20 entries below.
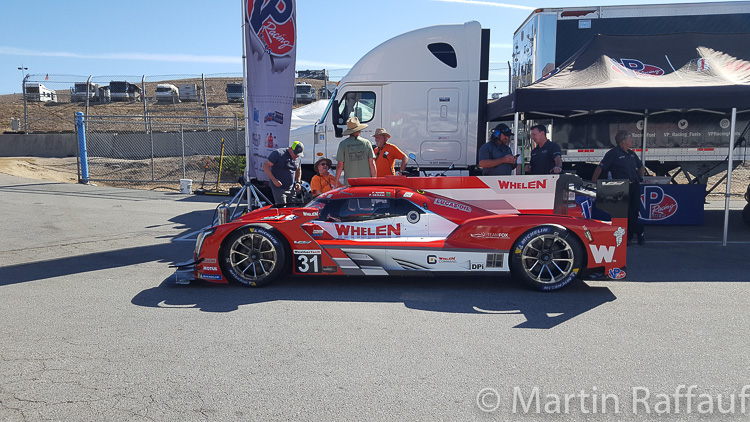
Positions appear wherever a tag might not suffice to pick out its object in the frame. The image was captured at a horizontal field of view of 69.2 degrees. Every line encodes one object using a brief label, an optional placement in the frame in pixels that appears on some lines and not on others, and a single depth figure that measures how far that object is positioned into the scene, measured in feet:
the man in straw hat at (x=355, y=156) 25.77
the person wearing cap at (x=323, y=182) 25.85
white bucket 50.83
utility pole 67.58
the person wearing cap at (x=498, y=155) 24.80
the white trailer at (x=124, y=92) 111.86
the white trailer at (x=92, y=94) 111.45
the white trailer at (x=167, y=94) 113.09
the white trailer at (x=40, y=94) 115.85
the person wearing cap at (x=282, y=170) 27.20
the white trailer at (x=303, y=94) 116.67
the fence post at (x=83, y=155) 56.34
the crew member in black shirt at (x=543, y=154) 24.91
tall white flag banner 29.81
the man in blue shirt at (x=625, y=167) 26.50
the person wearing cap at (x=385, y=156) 26.61
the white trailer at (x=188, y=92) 115.44
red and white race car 17.99
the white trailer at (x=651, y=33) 35.32
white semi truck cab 33.71
